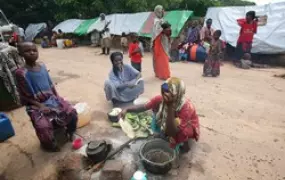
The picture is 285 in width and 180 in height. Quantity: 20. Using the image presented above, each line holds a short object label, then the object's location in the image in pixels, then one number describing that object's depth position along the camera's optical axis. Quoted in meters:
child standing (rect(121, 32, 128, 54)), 9.72
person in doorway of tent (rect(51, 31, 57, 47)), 14.63
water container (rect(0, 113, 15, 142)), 3.09
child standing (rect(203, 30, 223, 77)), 5.56
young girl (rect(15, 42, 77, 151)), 2.57
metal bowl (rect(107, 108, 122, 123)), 3.39
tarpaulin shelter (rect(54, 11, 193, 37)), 9.32
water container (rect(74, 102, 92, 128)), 3.30
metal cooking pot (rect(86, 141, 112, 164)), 2.38
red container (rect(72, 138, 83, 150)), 2.82
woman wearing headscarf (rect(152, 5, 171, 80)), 5.29
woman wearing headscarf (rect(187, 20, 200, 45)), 8.16
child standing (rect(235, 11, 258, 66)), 6.70
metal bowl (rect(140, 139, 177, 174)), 2.20
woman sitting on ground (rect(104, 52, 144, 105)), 3.80
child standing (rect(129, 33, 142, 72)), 5.43
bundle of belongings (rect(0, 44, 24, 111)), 3.90
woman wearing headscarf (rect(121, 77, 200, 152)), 2.11
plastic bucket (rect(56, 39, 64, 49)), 13.45
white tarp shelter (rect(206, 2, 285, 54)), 6.92
